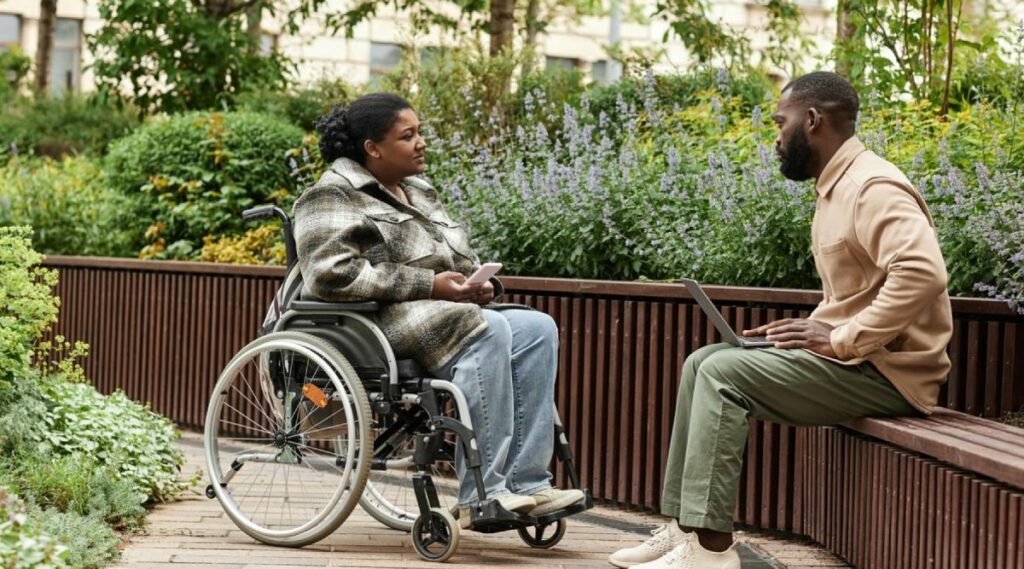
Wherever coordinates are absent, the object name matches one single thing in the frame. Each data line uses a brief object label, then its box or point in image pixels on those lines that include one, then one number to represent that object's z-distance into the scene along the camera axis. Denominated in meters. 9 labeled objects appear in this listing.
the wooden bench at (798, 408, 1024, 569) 3.85
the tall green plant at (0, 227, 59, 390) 5.95
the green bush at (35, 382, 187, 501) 5.96
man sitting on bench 4.54
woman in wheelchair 5.15
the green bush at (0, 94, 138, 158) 18.52
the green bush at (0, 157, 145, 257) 10.62
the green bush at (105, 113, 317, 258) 10.25
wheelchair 5.10
